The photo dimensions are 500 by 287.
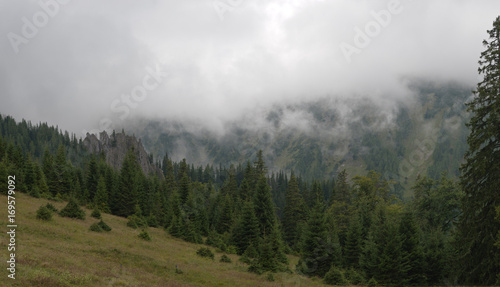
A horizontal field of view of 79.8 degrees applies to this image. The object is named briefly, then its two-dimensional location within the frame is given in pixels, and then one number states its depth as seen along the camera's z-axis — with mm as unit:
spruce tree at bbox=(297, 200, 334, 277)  38781
